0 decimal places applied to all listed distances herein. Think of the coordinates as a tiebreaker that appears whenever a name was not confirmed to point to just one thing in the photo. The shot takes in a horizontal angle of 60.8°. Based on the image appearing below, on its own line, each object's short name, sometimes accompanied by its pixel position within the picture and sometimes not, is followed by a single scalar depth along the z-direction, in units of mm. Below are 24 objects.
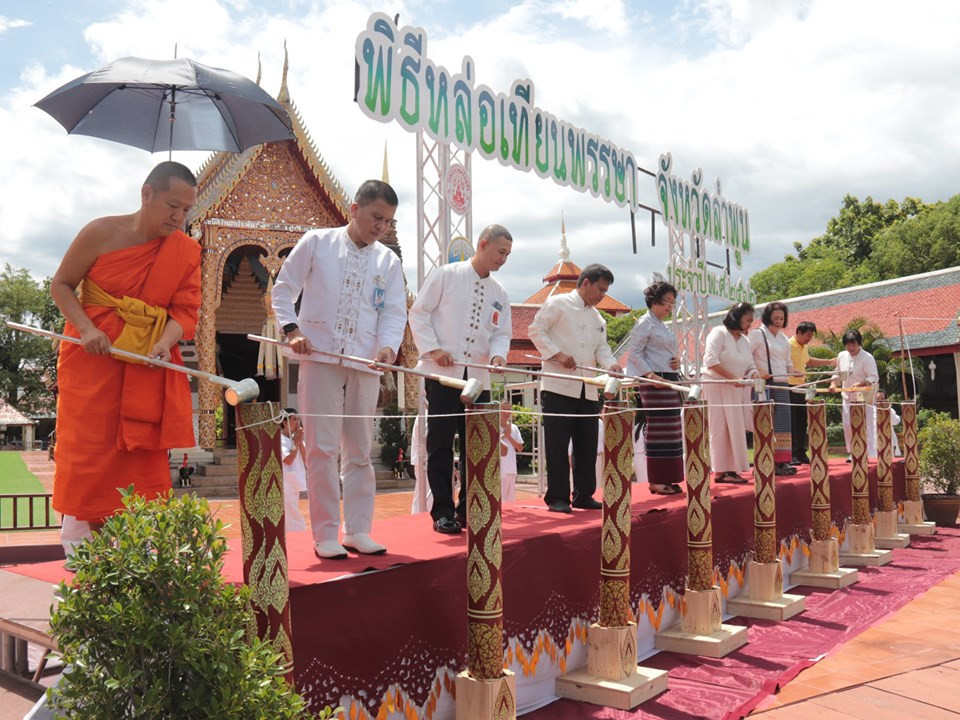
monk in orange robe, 2742
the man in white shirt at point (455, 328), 4094
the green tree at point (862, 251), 30281
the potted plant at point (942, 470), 9188
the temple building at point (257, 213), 14773
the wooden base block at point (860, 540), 7191
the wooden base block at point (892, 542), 7930
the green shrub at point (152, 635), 1813
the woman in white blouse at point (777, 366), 7172
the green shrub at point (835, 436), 19025
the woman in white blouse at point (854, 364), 9172
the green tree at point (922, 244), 29547
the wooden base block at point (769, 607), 5258
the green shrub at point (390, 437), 16938
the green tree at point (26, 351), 37406
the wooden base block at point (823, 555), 6270
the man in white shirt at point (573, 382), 4789
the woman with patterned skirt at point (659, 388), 5742
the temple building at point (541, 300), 26558
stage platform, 2701
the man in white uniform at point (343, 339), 3209
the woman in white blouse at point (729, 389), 6672
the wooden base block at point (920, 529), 8562
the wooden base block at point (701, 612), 4570
